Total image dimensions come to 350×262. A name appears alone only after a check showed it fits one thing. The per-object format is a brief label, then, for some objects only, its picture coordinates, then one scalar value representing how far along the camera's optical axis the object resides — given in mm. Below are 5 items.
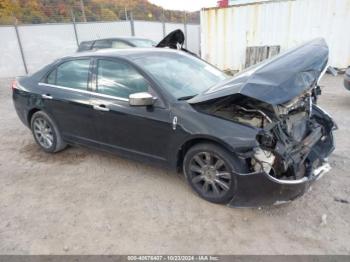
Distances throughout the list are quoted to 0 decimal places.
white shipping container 10383
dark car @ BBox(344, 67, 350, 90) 6538
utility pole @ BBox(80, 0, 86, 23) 15344
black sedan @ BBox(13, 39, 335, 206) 2822
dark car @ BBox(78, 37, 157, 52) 10266
